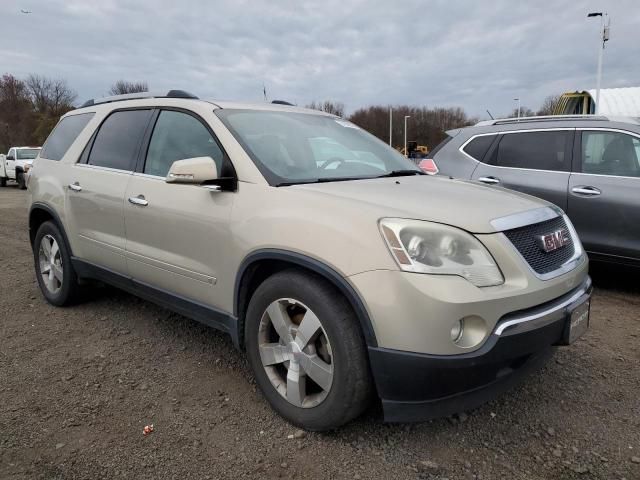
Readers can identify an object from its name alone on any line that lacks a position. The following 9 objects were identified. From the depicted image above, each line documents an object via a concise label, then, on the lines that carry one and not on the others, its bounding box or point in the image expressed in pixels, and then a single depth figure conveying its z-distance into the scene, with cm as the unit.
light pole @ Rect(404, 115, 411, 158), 7832
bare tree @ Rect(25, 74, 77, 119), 6000
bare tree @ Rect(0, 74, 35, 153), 5447
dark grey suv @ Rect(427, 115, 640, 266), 457
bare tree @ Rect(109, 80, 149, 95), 5345
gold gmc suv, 207
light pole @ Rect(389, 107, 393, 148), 7775
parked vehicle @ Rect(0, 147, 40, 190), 2255
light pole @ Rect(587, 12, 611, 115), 1964
